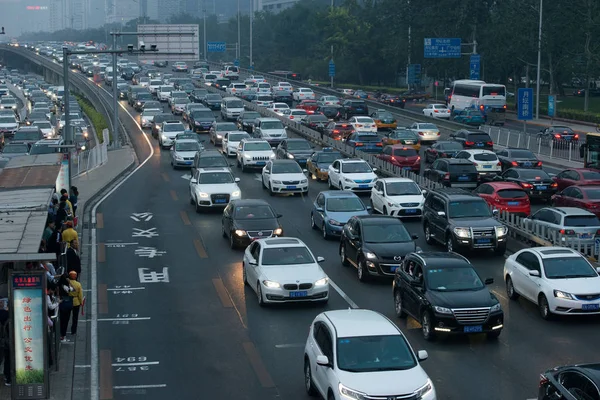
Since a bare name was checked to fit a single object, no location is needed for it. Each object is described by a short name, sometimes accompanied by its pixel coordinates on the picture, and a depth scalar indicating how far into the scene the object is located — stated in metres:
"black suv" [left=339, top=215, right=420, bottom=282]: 24.70
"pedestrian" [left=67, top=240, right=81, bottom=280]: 23.03
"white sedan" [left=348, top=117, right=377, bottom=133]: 60.24
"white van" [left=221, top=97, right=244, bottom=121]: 71.50
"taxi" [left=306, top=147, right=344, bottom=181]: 43.09
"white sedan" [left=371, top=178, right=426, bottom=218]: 33.31
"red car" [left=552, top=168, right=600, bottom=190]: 36.44
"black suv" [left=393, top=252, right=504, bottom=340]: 19.41
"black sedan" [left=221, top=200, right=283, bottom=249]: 28.66
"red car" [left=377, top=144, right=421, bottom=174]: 44.56
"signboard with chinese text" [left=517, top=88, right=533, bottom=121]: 57.03
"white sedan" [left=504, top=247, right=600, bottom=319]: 20.91
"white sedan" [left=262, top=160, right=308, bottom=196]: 39.12
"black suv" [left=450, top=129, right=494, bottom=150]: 51.53
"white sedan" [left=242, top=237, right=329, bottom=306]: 22.12
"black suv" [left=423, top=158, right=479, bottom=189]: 39.06
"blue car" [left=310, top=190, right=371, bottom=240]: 30.47
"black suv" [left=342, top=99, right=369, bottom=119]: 74.88
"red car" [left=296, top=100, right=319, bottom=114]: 79.06
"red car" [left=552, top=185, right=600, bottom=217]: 32.09
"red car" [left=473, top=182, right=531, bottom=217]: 32.50
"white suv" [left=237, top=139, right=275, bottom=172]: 46.53
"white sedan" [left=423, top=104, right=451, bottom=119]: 74.94
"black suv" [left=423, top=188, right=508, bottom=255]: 27.75
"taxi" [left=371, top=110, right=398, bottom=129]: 66.69
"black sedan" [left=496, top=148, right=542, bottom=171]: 42.88
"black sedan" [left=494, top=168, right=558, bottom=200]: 37.00
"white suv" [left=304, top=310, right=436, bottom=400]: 14.34
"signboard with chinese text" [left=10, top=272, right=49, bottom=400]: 15.36
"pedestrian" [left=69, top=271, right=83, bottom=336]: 19.28
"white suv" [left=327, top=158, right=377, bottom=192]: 38.81
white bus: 75.81
